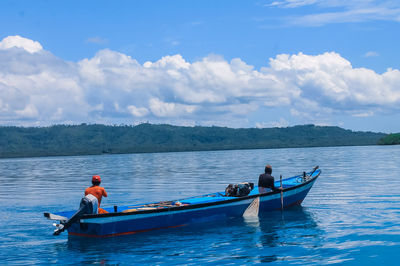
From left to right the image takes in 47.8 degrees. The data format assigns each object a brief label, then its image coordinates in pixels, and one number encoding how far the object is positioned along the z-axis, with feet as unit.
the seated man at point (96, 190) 49.26
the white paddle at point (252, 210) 61.36
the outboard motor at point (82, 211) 47.83
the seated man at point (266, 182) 64.44
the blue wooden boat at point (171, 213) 49.19
